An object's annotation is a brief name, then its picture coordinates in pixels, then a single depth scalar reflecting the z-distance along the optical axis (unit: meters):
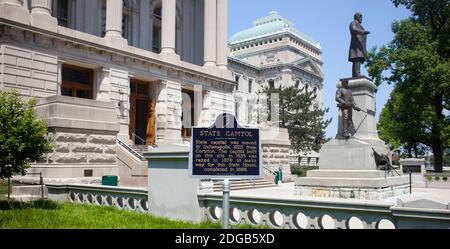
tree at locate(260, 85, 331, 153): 48.50
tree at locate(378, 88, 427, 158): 37.98
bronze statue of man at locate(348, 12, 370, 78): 16.58
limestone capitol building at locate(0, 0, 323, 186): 18.88
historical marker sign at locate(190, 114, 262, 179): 7.41
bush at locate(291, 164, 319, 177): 41.85
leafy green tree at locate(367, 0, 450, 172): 32.59
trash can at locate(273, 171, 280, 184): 27.48
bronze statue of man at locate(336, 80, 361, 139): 15.12
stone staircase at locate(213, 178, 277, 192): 18.33
